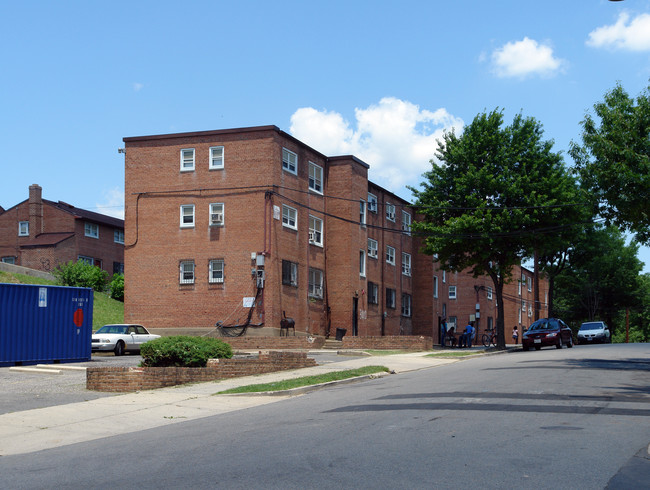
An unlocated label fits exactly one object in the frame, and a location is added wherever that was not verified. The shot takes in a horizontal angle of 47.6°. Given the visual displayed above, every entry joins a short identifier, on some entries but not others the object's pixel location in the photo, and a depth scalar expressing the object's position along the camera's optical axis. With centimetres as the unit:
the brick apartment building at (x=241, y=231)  3959
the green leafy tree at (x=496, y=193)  3997
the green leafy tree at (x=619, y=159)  2144
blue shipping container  2423
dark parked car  3697
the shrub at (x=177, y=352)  1886
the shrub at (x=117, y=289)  5766
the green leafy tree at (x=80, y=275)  5569
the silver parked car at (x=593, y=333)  4878
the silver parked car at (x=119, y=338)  3228
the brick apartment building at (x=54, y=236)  6500
